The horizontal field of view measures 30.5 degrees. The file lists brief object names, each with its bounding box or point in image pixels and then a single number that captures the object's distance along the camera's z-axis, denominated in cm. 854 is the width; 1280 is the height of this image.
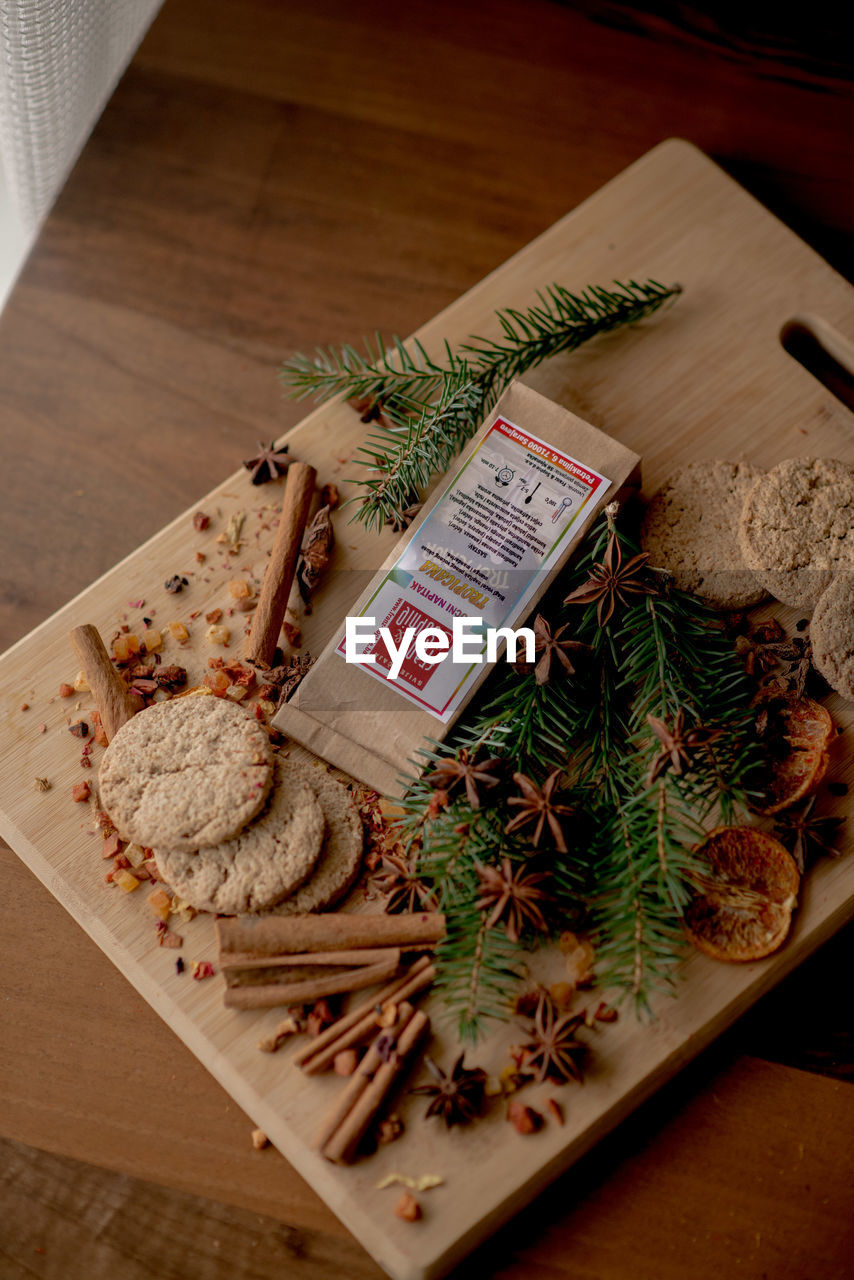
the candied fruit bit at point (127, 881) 58
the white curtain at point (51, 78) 56
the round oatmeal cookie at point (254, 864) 56
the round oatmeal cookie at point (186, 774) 56
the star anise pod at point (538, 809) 54
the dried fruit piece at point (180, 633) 61
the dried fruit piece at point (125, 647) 60
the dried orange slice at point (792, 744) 57
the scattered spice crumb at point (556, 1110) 55
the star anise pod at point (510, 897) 54
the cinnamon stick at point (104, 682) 59
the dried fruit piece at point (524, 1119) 54
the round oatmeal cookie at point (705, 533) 59
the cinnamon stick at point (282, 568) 60
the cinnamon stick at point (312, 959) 56
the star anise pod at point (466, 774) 55
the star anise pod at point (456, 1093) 54
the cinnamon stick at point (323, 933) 56
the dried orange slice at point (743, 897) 56
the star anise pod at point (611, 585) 56
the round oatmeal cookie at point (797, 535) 59
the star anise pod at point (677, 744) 53
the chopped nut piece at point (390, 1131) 55
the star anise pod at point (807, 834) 57
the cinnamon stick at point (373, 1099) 54
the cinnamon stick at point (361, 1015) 56
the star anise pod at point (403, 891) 57
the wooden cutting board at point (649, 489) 55
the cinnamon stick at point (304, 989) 56
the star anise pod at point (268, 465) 62
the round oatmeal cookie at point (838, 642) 58
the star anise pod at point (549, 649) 55
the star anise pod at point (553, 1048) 55
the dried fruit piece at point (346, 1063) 55
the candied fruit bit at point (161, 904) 57
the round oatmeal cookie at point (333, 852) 57
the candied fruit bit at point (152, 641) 60
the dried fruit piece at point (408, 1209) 54
